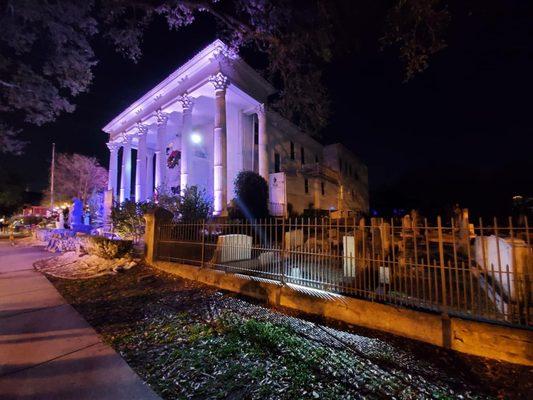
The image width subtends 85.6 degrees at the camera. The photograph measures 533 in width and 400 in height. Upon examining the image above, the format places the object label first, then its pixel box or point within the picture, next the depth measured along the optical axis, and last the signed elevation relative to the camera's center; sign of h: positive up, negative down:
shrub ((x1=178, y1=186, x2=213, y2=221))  13.98 +0.68
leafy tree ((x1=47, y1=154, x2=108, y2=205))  37.31 +6.12
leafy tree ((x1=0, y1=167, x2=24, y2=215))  41.09 +4.83
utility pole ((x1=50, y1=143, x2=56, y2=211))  32.86 +7.42
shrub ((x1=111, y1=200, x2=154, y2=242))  14.79 +0.16
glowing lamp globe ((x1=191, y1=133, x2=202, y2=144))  24.05 +7.09
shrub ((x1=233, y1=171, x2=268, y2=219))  17.78 +1.51
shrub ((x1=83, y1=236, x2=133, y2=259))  9.84 -0.85
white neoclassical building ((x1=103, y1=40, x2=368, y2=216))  19.56 +7.36
